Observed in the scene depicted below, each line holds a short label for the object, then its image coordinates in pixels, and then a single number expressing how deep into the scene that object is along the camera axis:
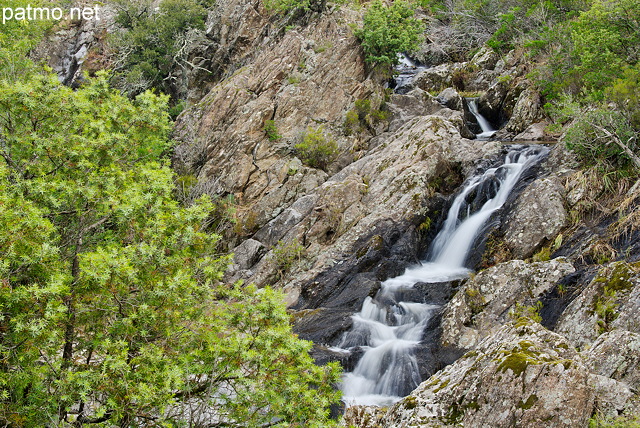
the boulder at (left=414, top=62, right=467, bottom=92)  30.62
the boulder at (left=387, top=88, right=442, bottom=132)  27.31
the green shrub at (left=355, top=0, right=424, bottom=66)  28.07
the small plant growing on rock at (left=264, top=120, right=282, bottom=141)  26.64
